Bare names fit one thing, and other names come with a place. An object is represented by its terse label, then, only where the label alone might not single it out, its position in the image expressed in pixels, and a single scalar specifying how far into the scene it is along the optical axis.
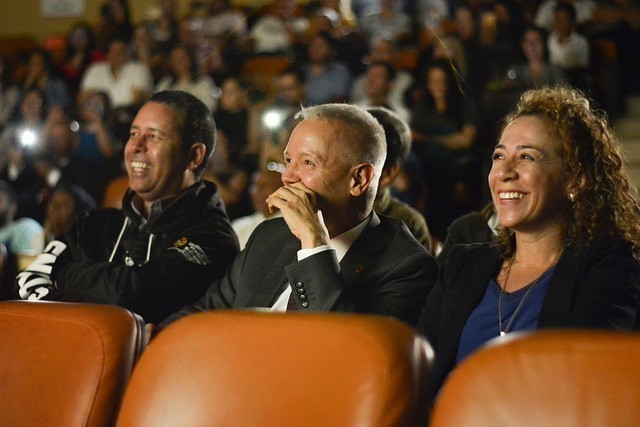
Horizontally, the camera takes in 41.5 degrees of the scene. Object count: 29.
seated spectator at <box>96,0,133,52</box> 6.32
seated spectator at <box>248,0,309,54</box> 5.83
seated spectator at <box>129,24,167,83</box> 5.69
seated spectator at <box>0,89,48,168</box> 5.06
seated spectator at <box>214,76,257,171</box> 4.40
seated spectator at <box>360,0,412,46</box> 5.58
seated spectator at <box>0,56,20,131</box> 5.57
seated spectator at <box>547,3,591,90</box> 4.27
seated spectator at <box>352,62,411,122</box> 4.21
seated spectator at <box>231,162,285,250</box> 2.81
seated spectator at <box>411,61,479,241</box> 3.66
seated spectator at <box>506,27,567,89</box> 4.04
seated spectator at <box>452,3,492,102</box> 4.36
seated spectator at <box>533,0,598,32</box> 4.85
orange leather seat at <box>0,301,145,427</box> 1.08
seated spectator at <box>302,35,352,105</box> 4.63
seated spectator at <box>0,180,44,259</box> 3.29
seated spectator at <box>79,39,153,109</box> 5.57
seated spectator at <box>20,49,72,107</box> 5.79
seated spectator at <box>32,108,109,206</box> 4.13
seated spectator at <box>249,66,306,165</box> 4.30
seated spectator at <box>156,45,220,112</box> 4.98
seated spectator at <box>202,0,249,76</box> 5.49
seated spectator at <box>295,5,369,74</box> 5.02
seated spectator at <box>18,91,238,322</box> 1.89
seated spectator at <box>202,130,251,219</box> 3.91
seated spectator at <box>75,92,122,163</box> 4.62
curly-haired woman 1.47
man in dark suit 1.61
